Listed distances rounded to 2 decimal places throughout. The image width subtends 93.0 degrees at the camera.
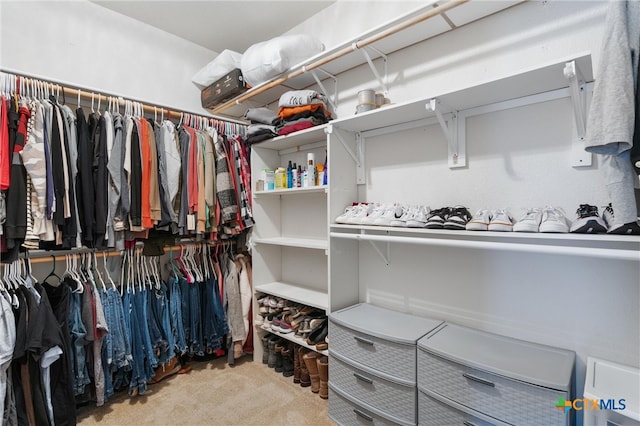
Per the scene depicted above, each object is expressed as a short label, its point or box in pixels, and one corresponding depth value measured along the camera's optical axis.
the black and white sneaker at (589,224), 1.05
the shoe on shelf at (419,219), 1.50
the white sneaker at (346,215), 1.78
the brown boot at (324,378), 1.95
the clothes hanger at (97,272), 1.92
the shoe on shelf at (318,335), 1.96
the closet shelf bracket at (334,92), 2.17
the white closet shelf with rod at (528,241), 0.98
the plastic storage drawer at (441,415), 1.23
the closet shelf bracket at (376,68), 1.78
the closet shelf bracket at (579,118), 1.14
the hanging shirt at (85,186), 1.72
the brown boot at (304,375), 2.10
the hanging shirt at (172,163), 2.02
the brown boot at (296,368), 2.14
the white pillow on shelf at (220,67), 2.45
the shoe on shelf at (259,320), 2.38
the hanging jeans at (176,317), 2.17
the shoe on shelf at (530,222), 1.18
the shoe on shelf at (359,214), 1.70
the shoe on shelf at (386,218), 1.60
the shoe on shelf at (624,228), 0.98
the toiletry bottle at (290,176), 2.28
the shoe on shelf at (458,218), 1.37
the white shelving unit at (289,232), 2.29
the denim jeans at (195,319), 2.25
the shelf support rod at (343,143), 1.84
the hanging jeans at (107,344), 1.84
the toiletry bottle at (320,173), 2.09
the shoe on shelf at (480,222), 1.31
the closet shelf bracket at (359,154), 2.00
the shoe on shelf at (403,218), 1.56
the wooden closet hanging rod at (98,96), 1.66
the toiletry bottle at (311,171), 2.10
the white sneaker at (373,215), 1.65
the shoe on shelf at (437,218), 1.43
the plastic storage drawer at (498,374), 1.09
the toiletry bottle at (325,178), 2.04
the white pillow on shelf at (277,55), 1.97
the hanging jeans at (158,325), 2.07
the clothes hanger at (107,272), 1.95
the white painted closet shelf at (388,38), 1.44
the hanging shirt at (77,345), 1.73
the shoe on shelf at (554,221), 1.12
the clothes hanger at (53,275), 1.83
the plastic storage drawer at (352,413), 1.53
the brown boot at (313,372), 2.01
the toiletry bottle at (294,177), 2.23
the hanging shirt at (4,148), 1.43
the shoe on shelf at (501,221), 1.24
